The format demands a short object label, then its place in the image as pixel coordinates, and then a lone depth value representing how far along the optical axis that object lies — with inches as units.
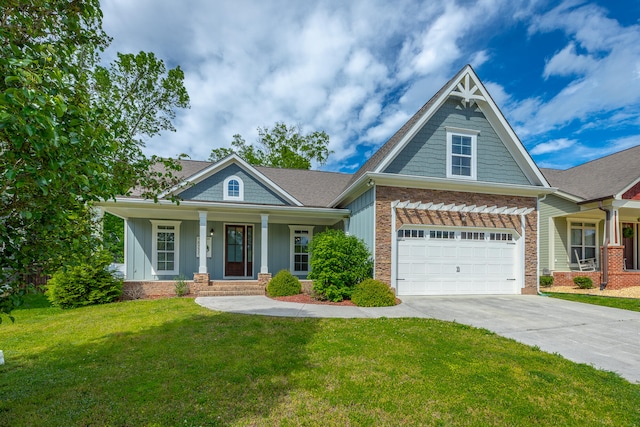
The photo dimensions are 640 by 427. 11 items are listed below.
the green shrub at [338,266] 379.9
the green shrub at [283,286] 416.5
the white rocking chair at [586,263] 598.9
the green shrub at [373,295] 348.8
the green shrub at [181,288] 430.9
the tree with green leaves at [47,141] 86.3
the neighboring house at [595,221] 509.0
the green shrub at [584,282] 518.6
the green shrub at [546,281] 551.8
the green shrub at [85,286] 367.6
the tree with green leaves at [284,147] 1198.9
